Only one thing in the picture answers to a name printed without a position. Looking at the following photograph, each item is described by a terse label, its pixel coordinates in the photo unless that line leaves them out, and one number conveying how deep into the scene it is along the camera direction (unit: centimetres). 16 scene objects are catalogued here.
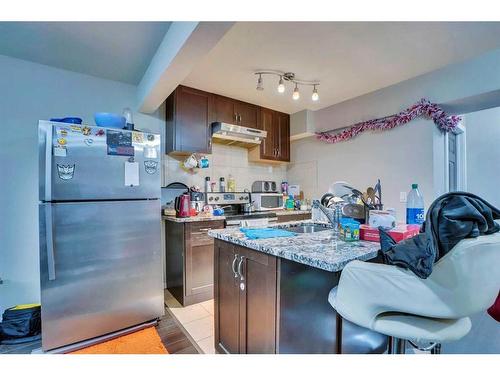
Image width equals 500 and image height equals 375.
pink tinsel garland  265
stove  284
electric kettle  262
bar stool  81
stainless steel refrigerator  175
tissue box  123
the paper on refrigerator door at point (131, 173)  202
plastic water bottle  149
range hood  306
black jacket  83
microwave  346
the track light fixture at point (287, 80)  255
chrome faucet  165
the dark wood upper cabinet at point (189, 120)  285
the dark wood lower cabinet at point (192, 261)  248
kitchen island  112
